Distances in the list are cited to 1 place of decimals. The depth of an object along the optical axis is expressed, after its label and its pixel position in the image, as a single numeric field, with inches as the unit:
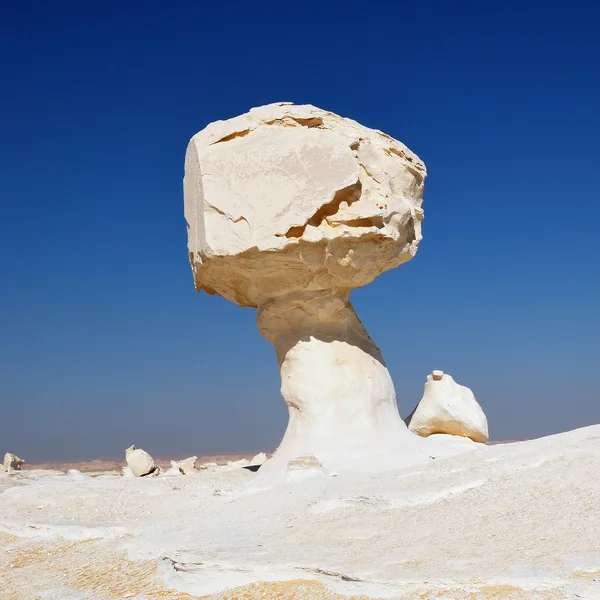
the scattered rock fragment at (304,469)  278.8
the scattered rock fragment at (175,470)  452.4
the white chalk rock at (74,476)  400.5
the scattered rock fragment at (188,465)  498.0
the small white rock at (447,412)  413.1
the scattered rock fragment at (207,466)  529.7
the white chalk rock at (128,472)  462.3
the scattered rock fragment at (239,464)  518.4
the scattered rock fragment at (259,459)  525.0
